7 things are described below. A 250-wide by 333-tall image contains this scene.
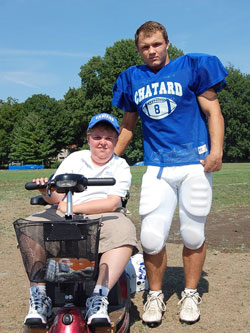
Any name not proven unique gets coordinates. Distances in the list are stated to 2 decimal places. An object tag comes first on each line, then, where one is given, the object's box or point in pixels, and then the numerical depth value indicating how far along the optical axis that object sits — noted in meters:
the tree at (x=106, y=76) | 50.25
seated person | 2.88
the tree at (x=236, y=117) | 57.69
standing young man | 3.73
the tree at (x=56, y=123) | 60.66
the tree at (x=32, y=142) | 59.28
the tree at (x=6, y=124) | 66.00
